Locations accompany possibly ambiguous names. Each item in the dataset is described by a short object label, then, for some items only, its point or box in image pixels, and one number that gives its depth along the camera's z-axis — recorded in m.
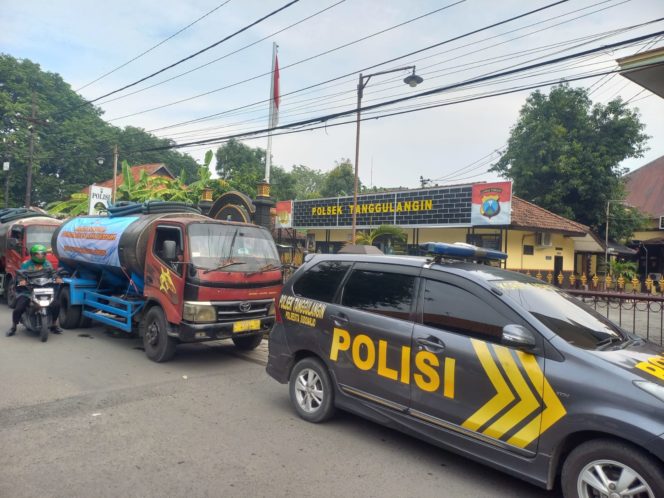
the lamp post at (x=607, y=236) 21.53
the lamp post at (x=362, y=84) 11.92
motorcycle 8.24
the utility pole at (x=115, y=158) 21.98
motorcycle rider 8.55
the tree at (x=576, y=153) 23.42
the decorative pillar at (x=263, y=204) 15.05
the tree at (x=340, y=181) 38.22
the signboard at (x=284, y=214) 25.86
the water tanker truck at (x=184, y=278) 6.63
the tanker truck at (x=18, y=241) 11.81
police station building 16.84
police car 2.85
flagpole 17.73
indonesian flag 17.85
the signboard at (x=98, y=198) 20.34
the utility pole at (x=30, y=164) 27.62
